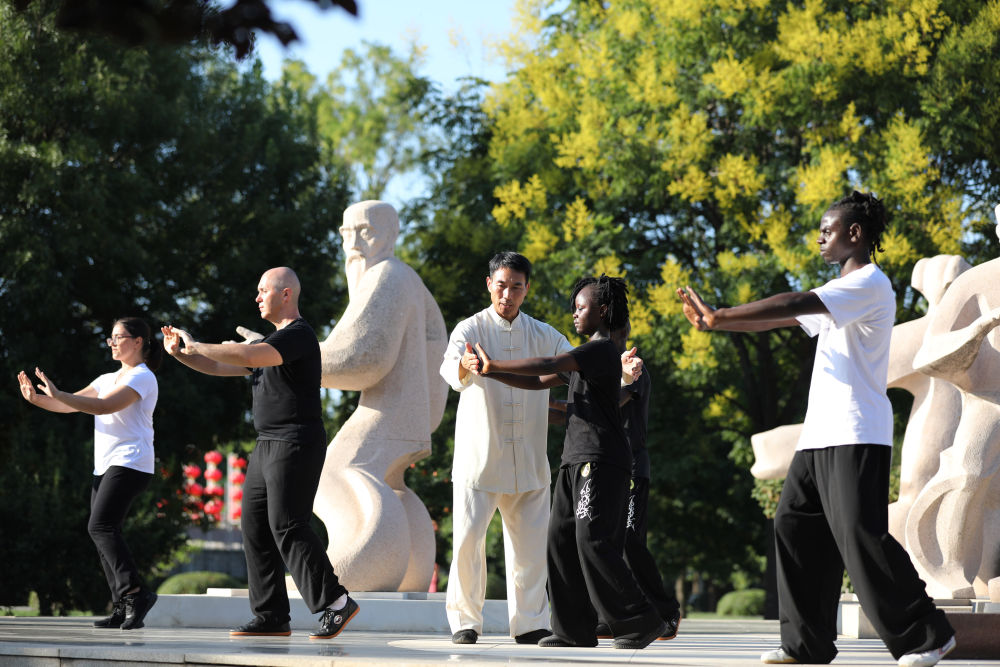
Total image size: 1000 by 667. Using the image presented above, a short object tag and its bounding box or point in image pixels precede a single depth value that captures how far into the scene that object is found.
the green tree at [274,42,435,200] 34.97
